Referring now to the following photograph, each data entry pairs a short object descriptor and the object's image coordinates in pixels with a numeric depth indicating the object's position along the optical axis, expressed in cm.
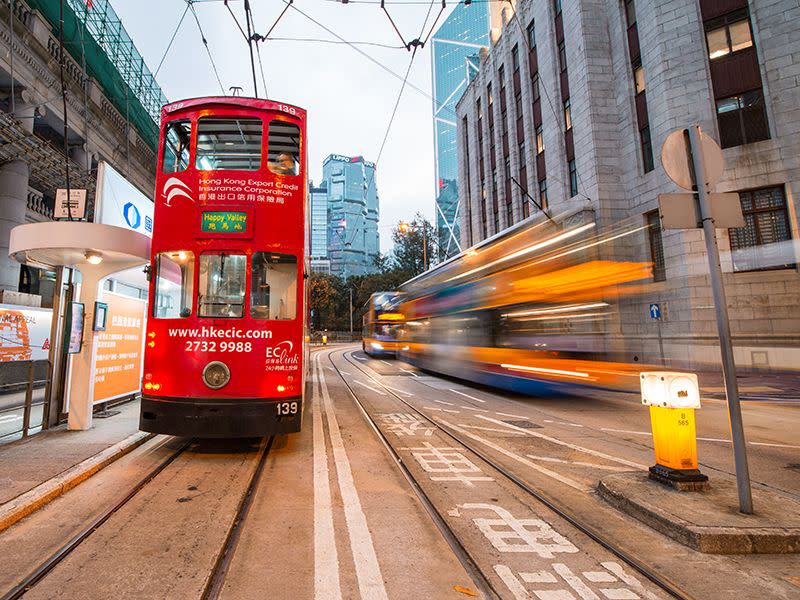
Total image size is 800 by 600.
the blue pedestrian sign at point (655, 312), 1450
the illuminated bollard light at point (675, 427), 414
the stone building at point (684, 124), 1477
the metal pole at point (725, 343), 350
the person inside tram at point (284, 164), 611
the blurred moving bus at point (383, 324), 2245
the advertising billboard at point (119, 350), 777
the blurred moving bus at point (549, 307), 842
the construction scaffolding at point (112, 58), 1755
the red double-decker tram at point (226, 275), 542
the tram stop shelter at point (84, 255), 634
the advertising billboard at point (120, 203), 756
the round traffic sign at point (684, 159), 407
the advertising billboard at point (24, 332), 1033
